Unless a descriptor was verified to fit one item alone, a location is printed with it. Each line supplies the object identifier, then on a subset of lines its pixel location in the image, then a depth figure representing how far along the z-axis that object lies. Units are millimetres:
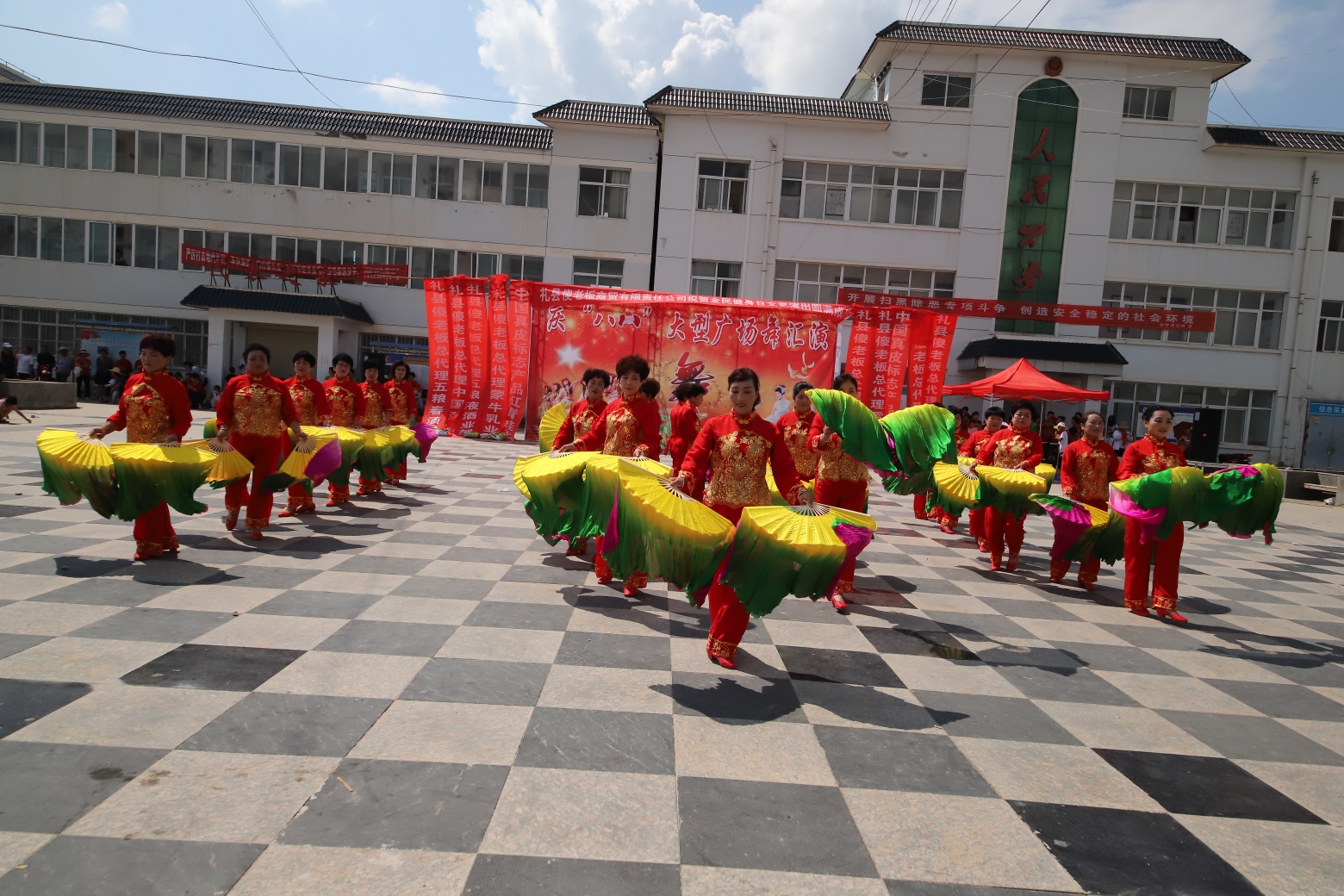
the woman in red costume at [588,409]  5160
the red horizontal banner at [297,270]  18344
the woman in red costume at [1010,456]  6441
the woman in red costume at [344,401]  7195
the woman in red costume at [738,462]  3746
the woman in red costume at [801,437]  5320
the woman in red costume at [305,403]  6633
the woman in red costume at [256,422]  5512
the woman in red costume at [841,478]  5125
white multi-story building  18344
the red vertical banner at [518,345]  13914
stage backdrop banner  13547
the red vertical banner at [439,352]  14438
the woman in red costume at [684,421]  4227
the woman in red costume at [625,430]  4969
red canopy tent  12656
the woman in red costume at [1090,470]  5832
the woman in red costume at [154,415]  4719
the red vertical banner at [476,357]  14227
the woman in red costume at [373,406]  7512
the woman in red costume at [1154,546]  5145
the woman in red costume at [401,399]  8445
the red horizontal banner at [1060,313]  14234
